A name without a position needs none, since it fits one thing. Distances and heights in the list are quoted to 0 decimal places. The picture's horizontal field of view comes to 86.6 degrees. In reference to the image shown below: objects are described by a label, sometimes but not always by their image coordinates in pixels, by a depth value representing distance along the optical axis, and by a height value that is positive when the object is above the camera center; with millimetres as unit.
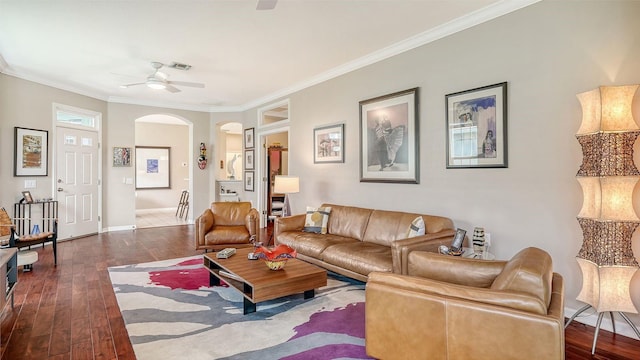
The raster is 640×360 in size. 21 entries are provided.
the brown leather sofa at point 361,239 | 3262 -718
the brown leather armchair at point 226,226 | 4953 -717
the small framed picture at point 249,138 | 7902 +991
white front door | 6305 -40
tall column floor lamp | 2389 -138
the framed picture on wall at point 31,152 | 5473 +464
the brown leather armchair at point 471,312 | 1610 -683
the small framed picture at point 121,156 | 7422 +521
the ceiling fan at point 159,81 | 5008 +1502
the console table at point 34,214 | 5445 -576
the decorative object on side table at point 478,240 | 3127 -566
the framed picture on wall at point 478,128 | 3340 +541
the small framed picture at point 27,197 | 5465 -276
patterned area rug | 2404 -1201
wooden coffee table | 2895 -884
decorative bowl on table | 3139 -714
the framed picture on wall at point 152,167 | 10680 +406
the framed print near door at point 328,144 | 5324 +586
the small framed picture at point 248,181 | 7932 -30
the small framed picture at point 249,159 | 7860 +482
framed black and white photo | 4188 +545
